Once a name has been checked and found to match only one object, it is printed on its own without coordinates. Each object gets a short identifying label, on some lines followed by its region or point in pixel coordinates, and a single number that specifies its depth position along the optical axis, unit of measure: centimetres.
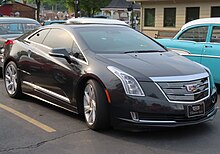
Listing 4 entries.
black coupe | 497
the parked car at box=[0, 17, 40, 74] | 1038
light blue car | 845
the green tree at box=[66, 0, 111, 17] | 5453
